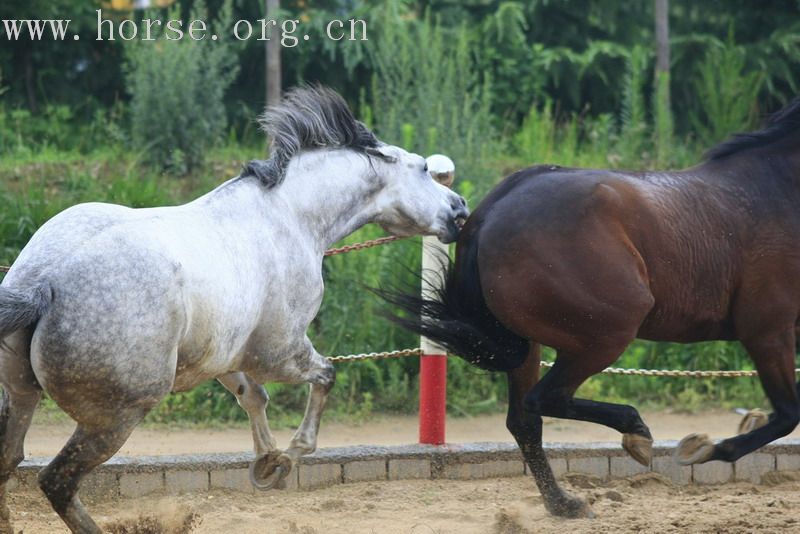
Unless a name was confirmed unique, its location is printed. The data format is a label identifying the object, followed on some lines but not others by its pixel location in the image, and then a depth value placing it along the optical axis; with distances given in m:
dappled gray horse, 8.19
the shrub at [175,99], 20.72
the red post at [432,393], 13.20
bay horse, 10.14
